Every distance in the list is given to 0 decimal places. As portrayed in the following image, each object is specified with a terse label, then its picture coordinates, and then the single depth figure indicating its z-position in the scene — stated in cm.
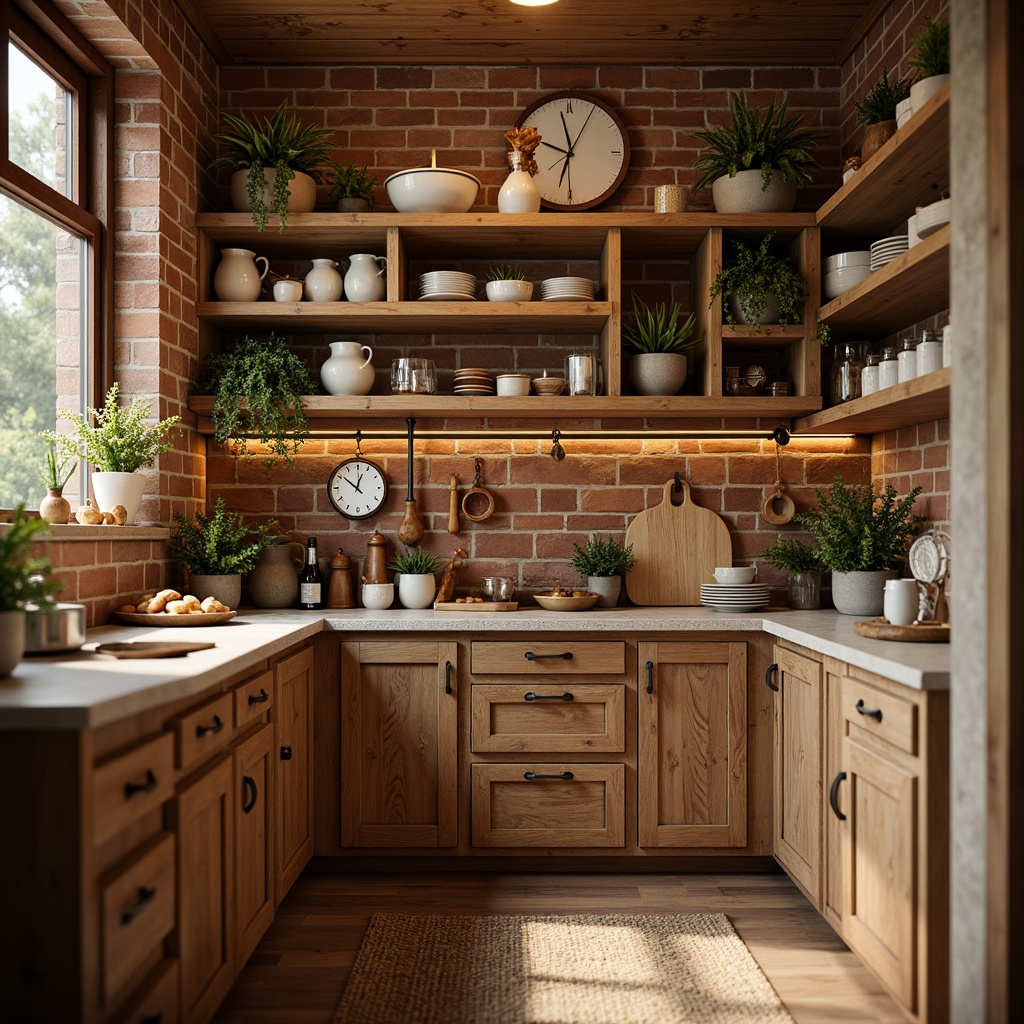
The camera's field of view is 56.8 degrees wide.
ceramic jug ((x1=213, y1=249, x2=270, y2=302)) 347
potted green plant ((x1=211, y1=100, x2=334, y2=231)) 332
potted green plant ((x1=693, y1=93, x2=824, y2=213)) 337
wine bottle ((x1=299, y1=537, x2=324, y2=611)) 345
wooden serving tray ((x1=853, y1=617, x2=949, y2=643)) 236
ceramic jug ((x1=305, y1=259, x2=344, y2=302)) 346
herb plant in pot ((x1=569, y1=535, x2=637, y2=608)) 350
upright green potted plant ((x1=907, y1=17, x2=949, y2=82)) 248
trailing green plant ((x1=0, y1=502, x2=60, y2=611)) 176
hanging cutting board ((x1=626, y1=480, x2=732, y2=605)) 362
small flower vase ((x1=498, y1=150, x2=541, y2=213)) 338
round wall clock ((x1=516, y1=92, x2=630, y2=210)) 364
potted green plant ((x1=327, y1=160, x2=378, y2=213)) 348
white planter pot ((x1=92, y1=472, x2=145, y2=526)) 288
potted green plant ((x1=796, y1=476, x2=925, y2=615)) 310
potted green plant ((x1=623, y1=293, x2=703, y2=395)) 342
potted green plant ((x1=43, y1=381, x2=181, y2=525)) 284
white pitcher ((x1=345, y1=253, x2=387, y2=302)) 343
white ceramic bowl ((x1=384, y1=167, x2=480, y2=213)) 337
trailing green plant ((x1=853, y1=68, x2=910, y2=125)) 293
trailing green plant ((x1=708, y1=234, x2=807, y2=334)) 330
